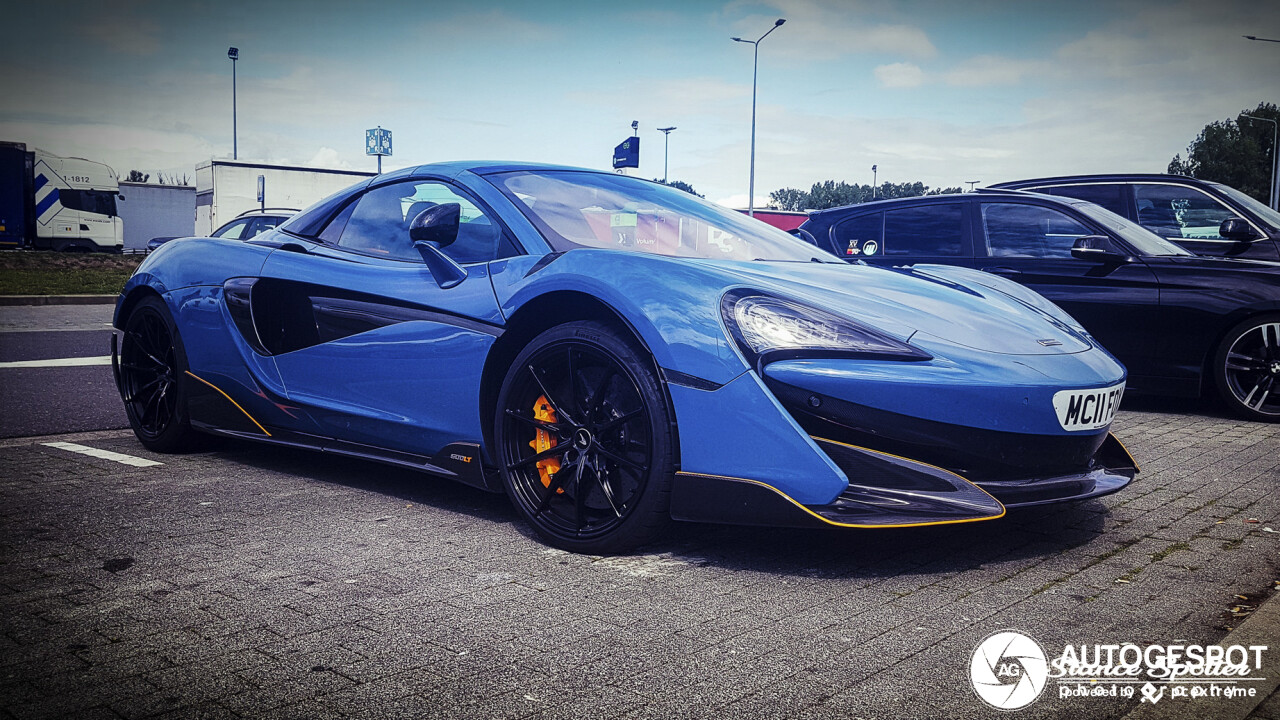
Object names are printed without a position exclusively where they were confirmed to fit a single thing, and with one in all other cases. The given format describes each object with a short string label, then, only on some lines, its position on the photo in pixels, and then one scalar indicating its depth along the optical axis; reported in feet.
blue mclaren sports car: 9.25
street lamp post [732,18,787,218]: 113.20
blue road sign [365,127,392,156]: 100.25
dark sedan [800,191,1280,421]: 20.24
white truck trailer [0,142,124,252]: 102.37
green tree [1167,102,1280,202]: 233.14
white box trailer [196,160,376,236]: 89.56
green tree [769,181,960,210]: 398.01
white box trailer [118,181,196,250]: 137.08
